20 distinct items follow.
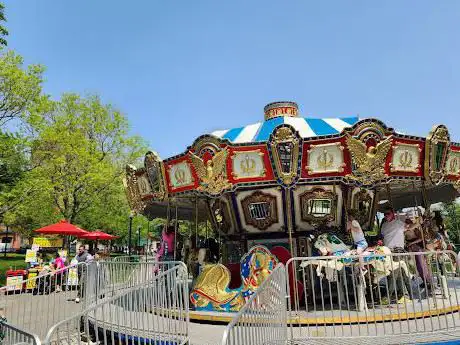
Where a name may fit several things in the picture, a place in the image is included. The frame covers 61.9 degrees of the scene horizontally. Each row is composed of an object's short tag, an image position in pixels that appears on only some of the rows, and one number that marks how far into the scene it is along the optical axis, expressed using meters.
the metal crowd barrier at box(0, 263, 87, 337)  7.97
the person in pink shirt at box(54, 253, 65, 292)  15.57
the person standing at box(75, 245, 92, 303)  14.01
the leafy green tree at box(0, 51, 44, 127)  17.42
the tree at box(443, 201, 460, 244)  36.97
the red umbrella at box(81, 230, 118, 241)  19.23
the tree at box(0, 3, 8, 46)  14.04
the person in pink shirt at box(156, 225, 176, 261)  10.82
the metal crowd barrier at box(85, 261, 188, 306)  7.73
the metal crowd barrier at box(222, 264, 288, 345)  3.46
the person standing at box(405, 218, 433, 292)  9.27
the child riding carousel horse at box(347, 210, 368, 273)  7.78
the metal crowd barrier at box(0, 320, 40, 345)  3.34
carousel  7.67
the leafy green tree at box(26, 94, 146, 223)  20.41
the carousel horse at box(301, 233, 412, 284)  7.31
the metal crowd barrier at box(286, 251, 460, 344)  5.53
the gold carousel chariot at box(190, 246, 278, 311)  7.86
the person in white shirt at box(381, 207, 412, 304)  8.28
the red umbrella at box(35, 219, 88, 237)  15.99
